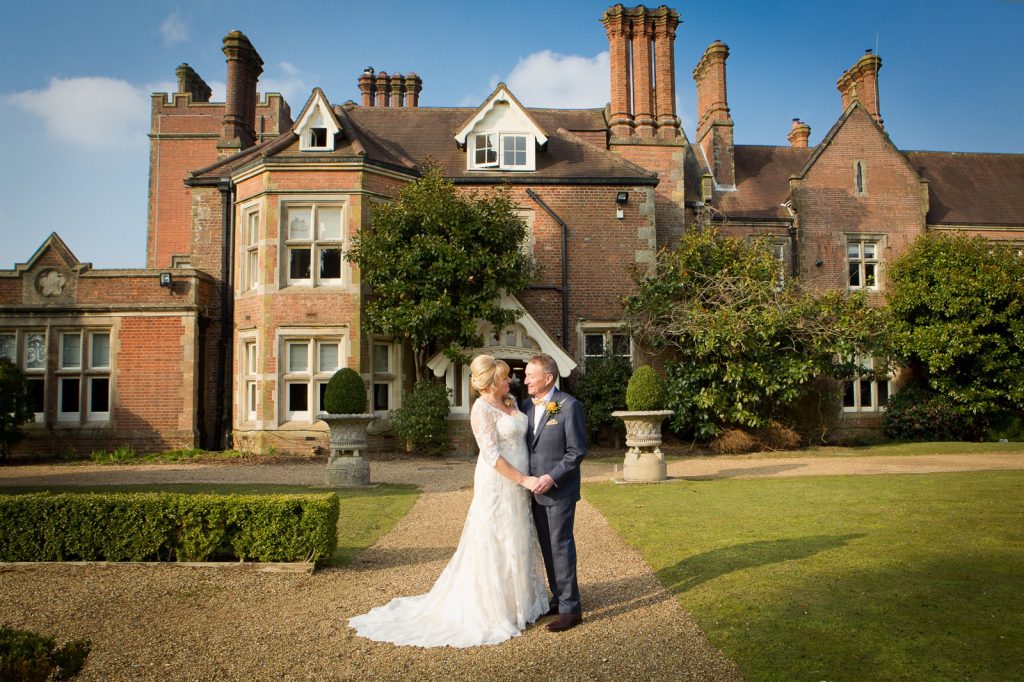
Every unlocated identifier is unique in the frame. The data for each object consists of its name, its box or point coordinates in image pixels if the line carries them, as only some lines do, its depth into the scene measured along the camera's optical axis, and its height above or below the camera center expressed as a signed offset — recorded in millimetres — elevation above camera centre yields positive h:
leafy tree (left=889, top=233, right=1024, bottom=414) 18812 +1372
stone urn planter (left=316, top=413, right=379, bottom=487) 11289 -1248
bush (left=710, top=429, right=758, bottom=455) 16891 -1794
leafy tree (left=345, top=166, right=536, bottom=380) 15273 +2379
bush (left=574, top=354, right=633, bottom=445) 17062 -514
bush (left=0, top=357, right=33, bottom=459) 14750 -740
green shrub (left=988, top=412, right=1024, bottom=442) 19125 -1624
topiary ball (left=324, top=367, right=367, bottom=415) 11523 -414
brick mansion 16406 +3418
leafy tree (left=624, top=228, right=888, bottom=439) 16562 +941
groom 4754 -725
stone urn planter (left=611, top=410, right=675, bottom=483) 11250 -1252
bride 4703 -1346
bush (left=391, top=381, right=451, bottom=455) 15430 -1068
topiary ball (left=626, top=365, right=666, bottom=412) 11500 -367
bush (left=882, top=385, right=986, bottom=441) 19562 -1420
